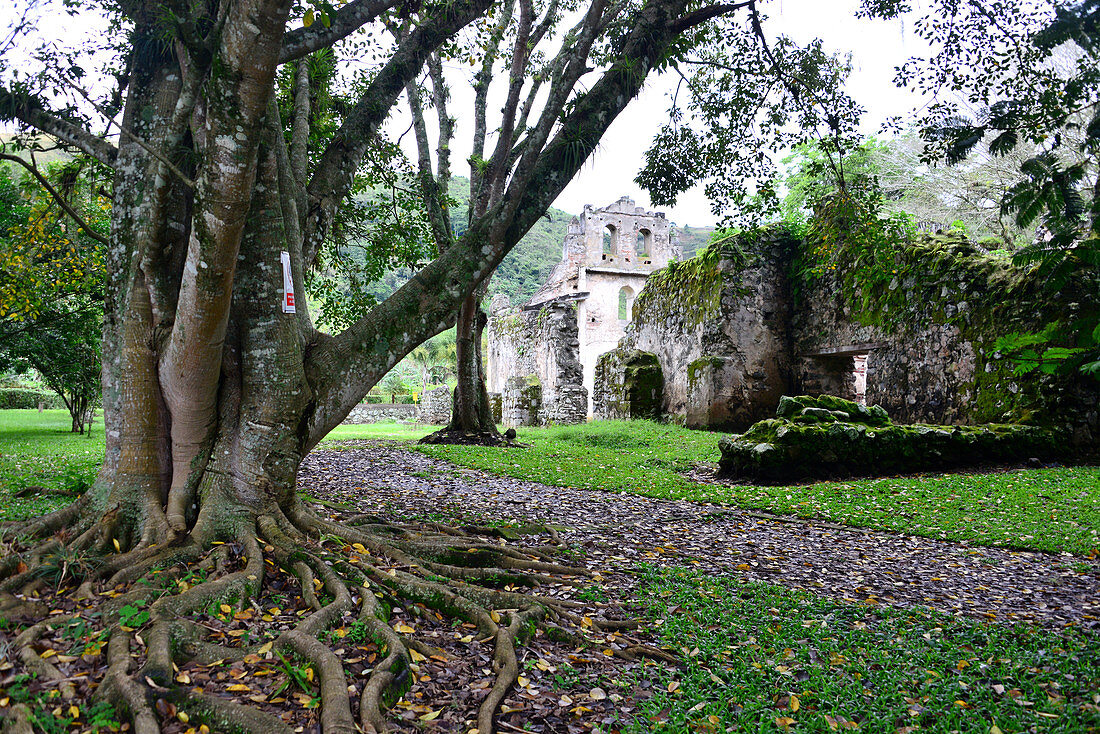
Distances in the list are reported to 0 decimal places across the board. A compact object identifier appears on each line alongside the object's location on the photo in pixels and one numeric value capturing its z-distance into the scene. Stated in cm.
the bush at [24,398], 2767
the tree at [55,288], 696
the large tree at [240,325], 333
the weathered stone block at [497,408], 2178
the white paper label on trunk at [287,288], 432
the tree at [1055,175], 241
